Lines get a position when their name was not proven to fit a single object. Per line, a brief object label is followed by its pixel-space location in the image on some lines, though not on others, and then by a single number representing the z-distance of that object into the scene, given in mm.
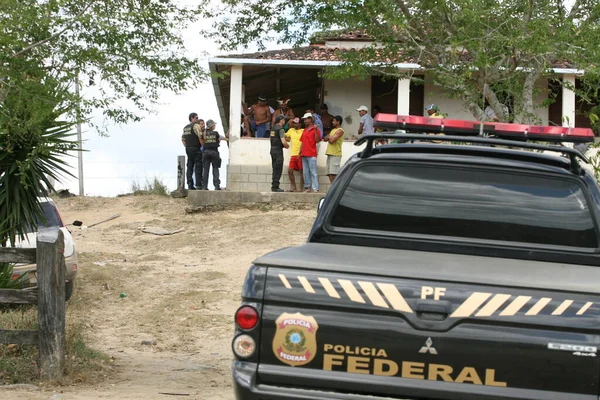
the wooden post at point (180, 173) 24750
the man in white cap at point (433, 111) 14994
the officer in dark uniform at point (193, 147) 22297
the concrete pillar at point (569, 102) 22281
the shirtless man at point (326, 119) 23141
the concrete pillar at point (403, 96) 22281
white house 22203
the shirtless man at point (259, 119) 22484
